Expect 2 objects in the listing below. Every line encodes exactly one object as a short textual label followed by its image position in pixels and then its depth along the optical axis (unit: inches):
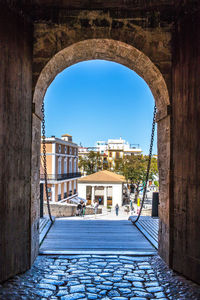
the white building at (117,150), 2056.1
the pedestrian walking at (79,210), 568.1
